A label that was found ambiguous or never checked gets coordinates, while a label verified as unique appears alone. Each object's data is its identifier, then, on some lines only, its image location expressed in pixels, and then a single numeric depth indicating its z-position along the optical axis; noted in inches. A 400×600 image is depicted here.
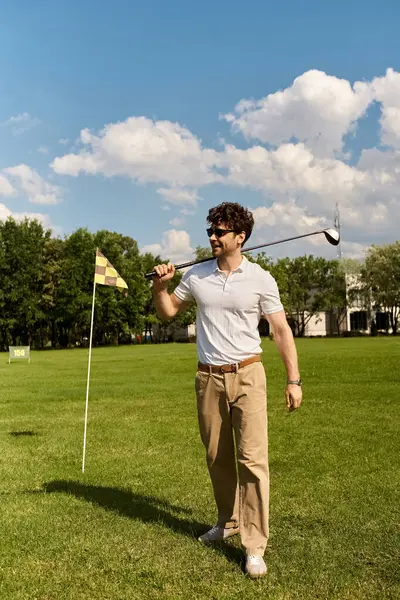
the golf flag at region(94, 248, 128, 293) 361.7
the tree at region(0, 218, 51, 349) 2726.4
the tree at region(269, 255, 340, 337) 3718.0
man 194.9
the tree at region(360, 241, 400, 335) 3410.4
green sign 1490.4
